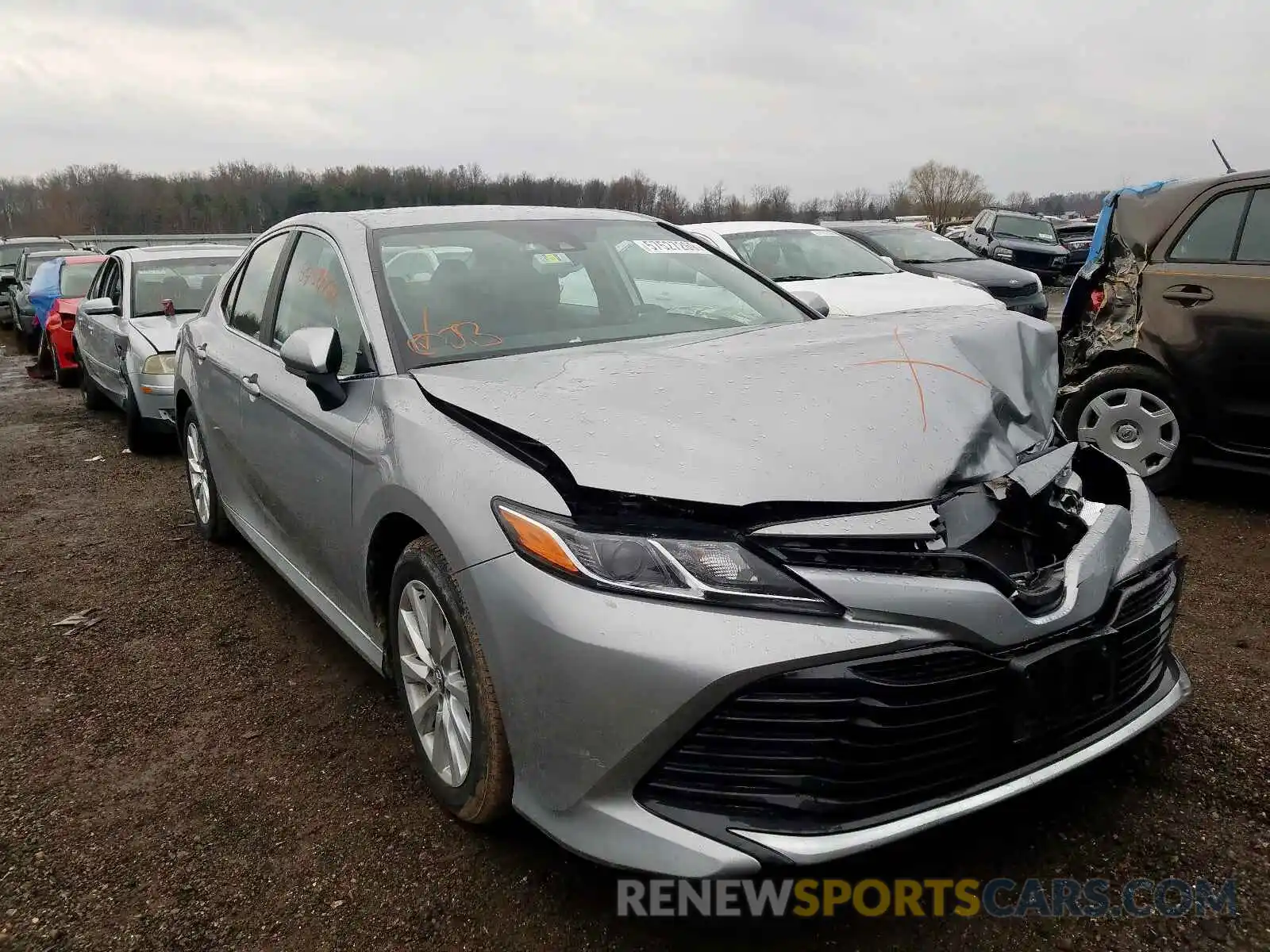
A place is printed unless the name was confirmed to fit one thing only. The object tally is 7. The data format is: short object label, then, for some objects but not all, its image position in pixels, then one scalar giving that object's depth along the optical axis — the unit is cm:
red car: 1071
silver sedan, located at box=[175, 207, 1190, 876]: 176
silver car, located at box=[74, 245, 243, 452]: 677
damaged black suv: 449
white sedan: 759
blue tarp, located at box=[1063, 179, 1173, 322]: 518
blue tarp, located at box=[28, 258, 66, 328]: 1266
